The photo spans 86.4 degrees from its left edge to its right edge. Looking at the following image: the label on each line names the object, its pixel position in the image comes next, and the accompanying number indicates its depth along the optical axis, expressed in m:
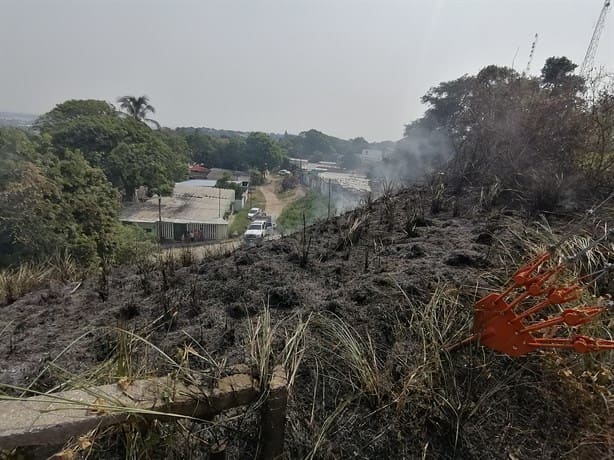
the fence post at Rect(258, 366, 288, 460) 1.19
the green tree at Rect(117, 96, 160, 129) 35.81
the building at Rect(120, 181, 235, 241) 21.62
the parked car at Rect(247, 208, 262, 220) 26.79
